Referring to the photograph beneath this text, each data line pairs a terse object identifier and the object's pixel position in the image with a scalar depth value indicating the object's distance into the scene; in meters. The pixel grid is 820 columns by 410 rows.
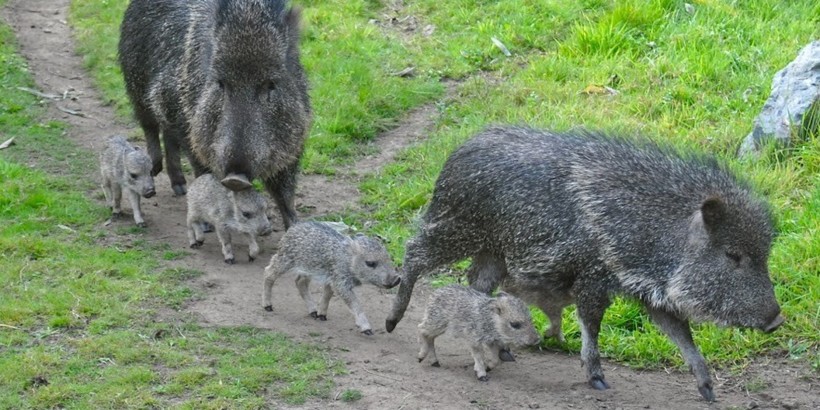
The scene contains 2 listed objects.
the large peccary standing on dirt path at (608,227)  11.02
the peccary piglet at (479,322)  11.69
